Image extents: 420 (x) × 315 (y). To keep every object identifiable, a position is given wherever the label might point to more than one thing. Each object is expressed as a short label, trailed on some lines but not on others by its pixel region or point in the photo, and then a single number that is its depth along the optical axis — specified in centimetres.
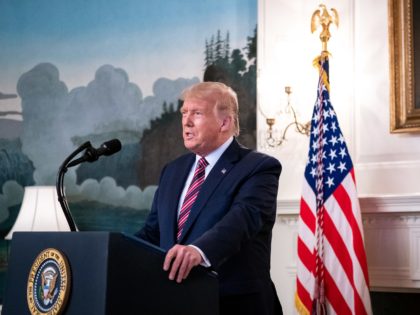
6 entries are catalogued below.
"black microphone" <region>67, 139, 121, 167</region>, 263
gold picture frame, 459
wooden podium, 198
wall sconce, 498
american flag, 418
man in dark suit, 265
